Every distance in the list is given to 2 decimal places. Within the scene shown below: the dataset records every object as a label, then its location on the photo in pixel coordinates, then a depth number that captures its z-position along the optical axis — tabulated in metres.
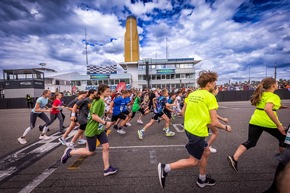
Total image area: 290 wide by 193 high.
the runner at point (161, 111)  5.75
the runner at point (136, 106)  7.78
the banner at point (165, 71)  51.12
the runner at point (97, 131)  2.97
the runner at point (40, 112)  5.45
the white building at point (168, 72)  51.16
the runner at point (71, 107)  4.81
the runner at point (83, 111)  4.38
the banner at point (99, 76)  51.62
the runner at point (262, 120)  2.78
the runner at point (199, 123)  2.25
